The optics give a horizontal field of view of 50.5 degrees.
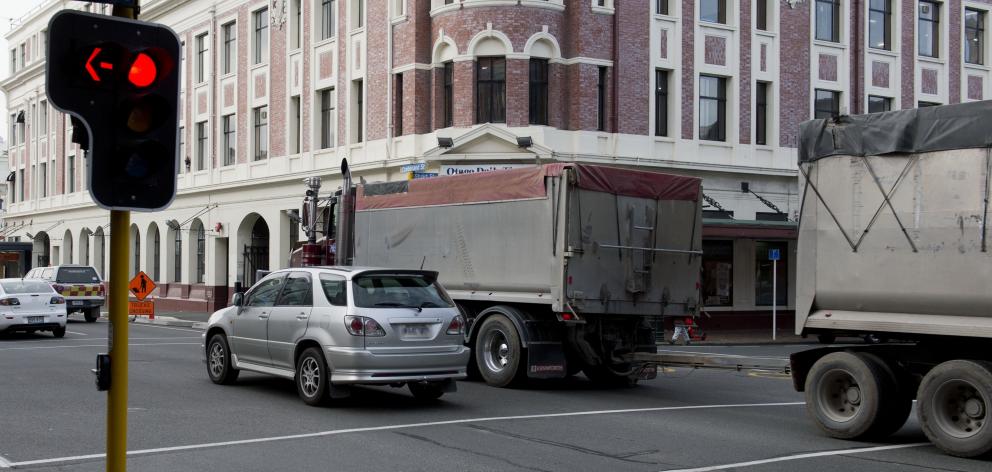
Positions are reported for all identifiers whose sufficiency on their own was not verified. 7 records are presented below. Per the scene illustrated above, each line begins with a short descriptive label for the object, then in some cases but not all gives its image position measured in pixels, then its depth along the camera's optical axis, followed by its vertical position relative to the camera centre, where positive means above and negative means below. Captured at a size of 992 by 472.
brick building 28.00 +4.56
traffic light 4.81 +0.66
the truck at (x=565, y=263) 14.69 -0.27
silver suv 12.04 -1.06
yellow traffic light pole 4.82 -0.48
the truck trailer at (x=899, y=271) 9.67 -0.24
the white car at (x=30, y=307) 23.88 -1.54
